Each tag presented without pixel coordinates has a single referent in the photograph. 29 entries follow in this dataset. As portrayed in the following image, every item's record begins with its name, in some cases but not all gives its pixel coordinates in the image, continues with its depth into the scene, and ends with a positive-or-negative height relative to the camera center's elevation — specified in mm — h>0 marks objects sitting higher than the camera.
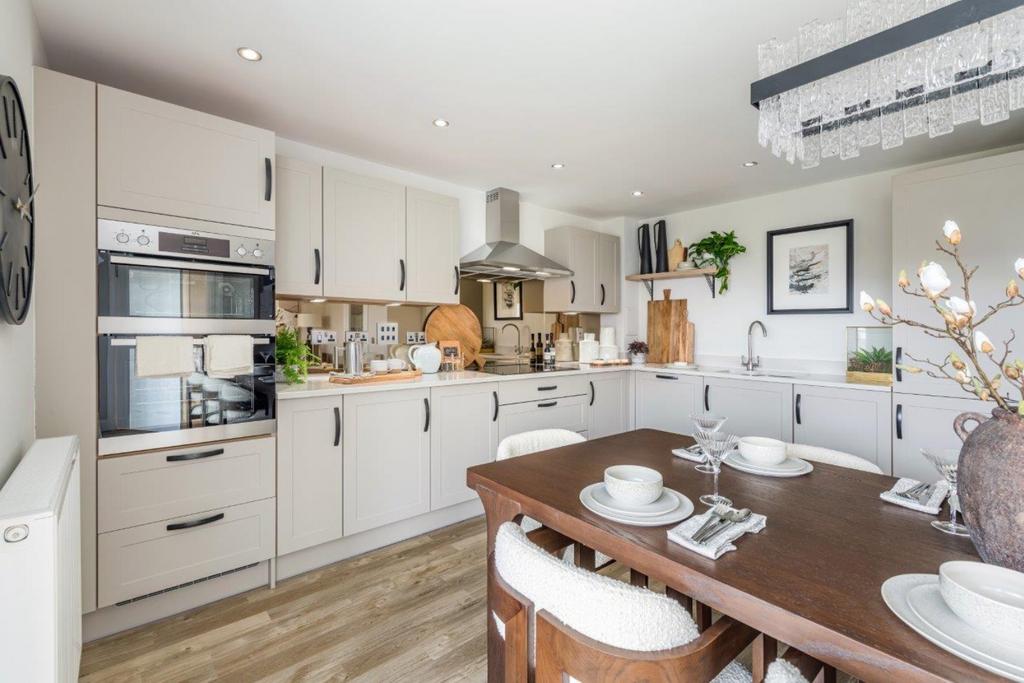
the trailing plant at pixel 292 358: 2500 -99
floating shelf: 3906 +591
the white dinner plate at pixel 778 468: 1397 -415
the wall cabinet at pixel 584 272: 4059 +650
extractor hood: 3395 +691
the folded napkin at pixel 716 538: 921 -429
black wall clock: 1104 +363
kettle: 3033 -117
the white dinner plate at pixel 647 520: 1071 -433
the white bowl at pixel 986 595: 636 -397
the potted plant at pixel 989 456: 790 -217
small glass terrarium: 3076 -109
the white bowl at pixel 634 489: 1145 -387
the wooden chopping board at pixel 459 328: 3445 +98
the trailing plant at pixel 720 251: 3863 +777
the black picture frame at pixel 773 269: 3301 +558
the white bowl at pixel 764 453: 1479 -378
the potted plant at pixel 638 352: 4301 -116
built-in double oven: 1797 +71
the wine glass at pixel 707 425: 1383 -266
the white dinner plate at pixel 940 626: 612 -439
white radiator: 871 -489
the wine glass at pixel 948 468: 1011 -328
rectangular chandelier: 1198 +794
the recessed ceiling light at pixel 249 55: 1818 +1184
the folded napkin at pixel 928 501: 1112 -415
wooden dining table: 681 -446
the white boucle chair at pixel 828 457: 1595 -435
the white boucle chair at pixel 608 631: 777 -535
